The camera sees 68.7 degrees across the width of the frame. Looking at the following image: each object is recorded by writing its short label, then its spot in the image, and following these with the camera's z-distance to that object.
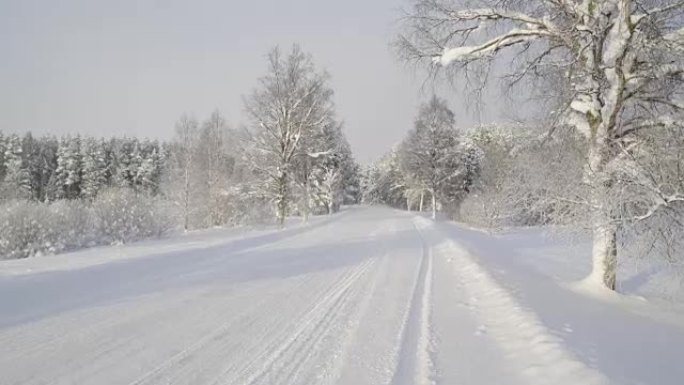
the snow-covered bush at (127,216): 18.55
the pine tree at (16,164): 57.69
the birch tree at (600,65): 8.84
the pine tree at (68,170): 71.12
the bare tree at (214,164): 33.81
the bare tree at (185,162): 34.81
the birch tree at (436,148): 48.22
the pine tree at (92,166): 70.78
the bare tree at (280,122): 29.92
